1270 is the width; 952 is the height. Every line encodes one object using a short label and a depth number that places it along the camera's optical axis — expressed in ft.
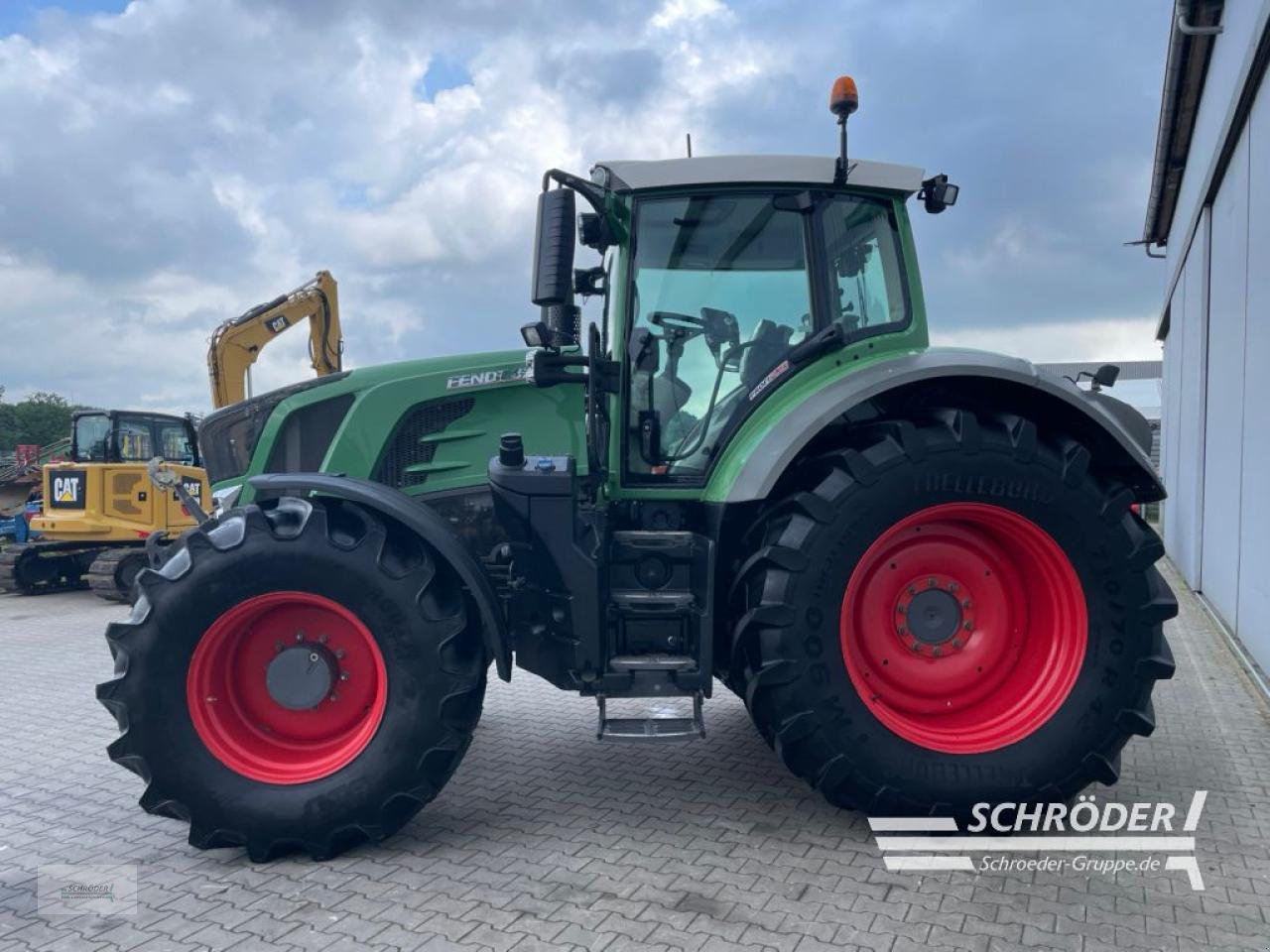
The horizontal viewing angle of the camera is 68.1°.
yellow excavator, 37.58
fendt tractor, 11.34
